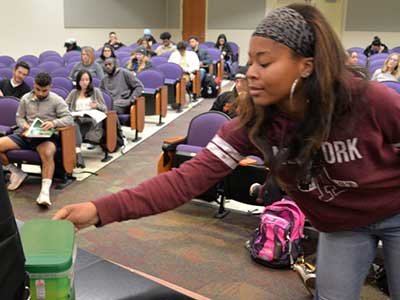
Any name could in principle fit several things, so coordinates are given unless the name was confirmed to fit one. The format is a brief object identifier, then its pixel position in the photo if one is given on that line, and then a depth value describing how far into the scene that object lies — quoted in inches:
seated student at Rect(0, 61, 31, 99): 194.7
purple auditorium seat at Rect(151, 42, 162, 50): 419.2
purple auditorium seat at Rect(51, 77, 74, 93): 222.8
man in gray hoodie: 218.7
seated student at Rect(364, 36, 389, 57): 393.7
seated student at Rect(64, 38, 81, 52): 374.9
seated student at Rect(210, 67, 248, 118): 172.4
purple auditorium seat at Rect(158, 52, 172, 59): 352.0
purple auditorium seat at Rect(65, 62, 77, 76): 265.6
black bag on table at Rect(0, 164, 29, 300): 37.3
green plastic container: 43.8
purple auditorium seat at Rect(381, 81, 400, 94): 166.5
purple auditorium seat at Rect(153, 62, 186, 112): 288.7
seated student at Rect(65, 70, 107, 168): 186.7
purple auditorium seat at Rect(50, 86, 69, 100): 195.5
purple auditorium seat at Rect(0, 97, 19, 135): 170.4
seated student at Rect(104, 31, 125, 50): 410.5
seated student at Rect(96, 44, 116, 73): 275.3
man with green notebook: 152.9
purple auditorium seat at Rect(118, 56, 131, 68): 314.7
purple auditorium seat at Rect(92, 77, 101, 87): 221.5
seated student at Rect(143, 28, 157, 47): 415.4
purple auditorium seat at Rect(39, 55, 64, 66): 325.3
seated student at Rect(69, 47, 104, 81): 247.6
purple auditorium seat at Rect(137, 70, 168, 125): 248.5
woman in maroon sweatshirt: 41.5
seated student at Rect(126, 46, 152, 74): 290.8
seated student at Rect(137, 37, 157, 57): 357.9
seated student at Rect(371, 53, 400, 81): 223.9
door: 545.3
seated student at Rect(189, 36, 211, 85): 354.0
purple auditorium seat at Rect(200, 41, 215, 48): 474.6
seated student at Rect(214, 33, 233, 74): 434.3
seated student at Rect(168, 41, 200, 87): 320.5
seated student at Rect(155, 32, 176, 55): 376.4
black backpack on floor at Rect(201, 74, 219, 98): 344.5
